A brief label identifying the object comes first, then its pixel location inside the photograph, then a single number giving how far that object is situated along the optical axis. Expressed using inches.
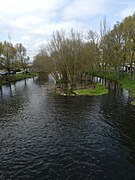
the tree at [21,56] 3455.8
